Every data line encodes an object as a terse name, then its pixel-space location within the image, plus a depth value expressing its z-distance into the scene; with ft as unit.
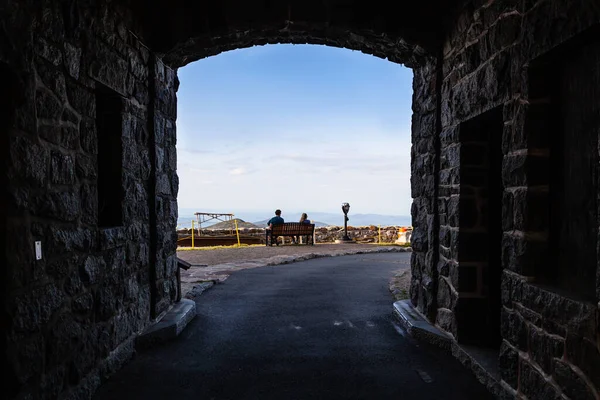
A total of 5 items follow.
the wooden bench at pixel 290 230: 47.50
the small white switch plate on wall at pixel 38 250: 8.61
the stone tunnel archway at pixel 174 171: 8.07
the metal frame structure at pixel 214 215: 70.02
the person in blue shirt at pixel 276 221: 47.73
